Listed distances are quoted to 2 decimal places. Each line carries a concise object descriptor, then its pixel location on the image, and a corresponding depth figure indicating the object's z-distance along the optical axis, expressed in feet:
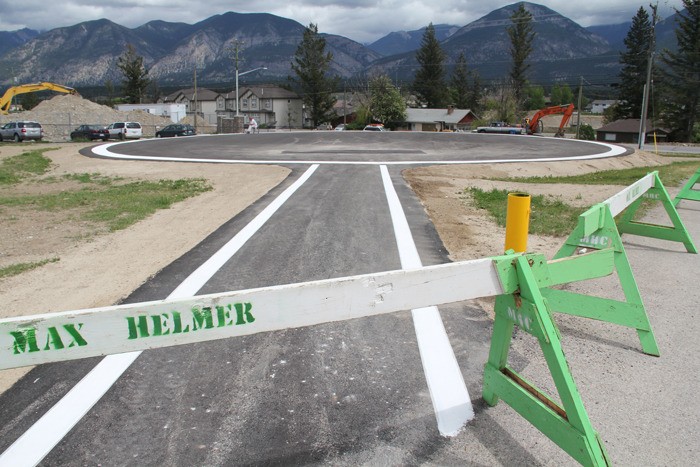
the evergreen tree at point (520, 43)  310.86
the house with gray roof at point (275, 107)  344.28
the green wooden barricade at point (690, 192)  37.86
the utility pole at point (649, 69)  141.08
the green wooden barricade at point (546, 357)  9.98
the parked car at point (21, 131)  134.92
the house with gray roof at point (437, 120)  303.89
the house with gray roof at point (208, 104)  370.12
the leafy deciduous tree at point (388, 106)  295.48
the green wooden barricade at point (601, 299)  15.53
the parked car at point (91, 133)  139.64
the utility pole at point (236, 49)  231.71
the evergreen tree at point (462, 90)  374.08
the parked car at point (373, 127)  218.18
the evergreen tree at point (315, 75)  307.37
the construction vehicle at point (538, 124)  172.55
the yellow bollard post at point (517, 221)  16.89
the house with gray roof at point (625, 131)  266.77
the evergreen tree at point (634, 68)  260.62
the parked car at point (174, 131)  152.56
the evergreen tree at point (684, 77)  233.14
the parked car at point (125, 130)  145.69
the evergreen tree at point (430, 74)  318.24
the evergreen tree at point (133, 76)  322.14
